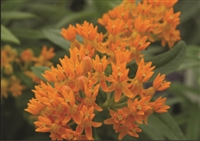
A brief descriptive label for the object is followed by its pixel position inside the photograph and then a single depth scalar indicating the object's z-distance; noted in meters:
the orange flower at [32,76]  0.45
